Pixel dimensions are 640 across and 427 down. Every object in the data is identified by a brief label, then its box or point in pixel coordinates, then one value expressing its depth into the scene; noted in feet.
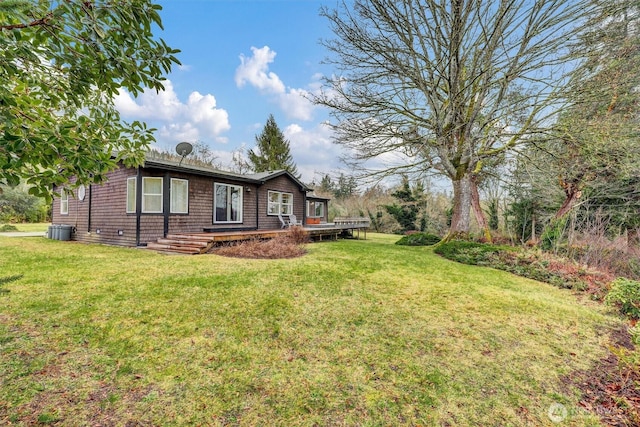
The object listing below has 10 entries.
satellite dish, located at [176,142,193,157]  36.50
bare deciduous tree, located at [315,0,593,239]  25.54
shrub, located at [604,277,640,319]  14.01
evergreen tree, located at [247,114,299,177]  99.60
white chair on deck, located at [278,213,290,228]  48.75
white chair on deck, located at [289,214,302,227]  50.64
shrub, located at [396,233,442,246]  41.73
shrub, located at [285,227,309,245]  34.27
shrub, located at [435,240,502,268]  27.27
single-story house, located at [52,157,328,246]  31.32
